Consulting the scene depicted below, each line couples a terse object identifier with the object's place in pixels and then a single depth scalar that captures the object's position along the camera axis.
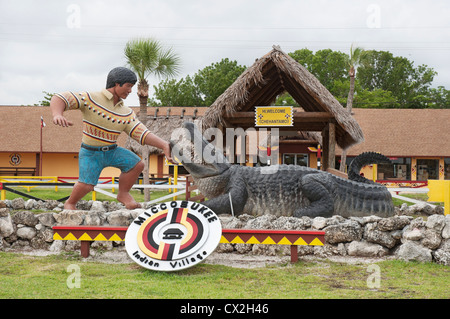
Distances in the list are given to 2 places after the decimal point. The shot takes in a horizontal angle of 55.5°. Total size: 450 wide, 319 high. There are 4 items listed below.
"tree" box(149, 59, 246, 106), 32.66
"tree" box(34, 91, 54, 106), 31.76
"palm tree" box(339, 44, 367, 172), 18.20
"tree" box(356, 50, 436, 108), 33.97
